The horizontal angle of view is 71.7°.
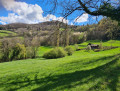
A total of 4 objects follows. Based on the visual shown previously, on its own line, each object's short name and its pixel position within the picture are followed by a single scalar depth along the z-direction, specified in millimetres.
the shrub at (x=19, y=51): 24656
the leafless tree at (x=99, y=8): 5145
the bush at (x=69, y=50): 30281
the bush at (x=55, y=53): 23922
